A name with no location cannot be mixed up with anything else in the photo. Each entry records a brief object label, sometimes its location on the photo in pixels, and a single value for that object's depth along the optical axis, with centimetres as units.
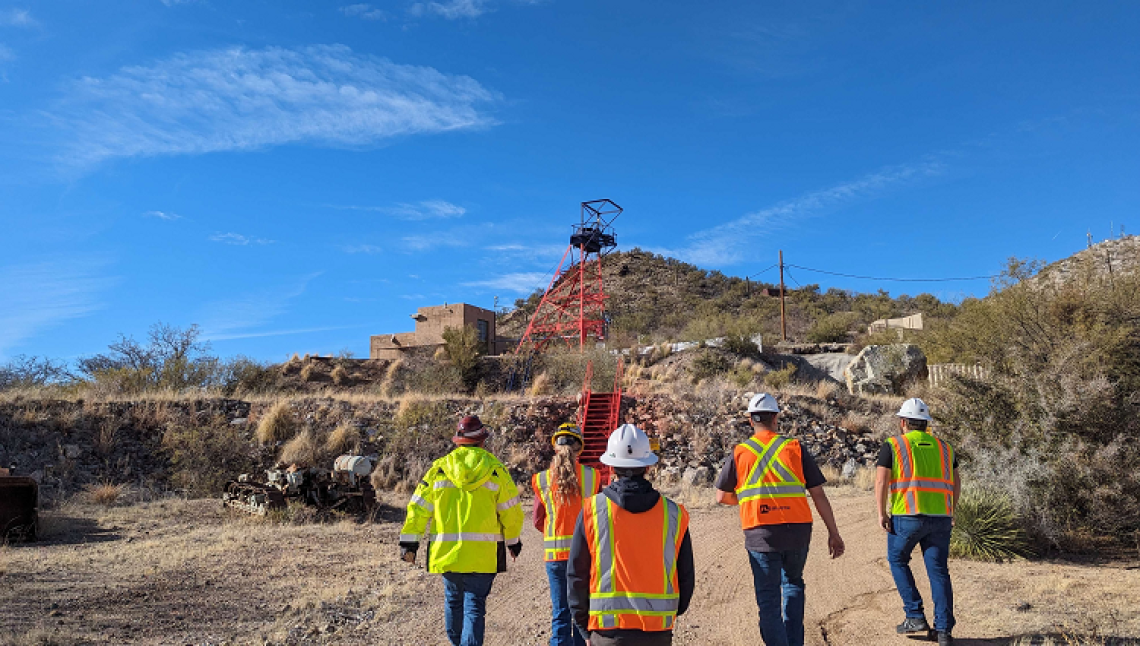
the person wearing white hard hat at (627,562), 347
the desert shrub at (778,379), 2473
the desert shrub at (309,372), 3259
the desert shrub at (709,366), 2720
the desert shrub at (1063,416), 953
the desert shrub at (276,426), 2014
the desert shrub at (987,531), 886
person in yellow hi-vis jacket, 485
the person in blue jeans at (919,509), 572
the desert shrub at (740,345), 3008
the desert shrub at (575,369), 2603
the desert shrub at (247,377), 2828
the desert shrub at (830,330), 4053
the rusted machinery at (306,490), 1395
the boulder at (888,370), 2589
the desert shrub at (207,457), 1789
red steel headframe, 3109
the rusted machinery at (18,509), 1158
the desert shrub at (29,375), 2703
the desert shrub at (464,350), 3061
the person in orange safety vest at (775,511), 504
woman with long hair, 499
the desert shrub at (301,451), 1877
